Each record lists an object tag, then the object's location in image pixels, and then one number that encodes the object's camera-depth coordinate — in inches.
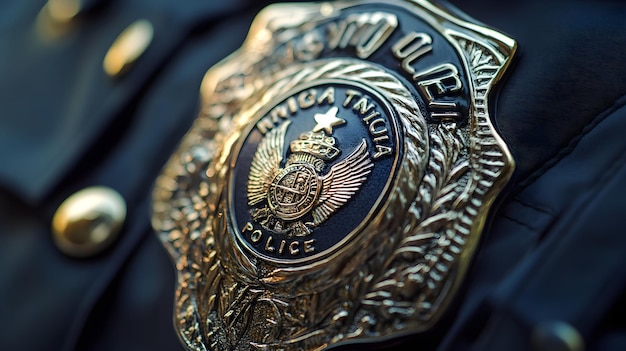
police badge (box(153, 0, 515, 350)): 14.2
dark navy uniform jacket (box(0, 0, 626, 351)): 13.9
